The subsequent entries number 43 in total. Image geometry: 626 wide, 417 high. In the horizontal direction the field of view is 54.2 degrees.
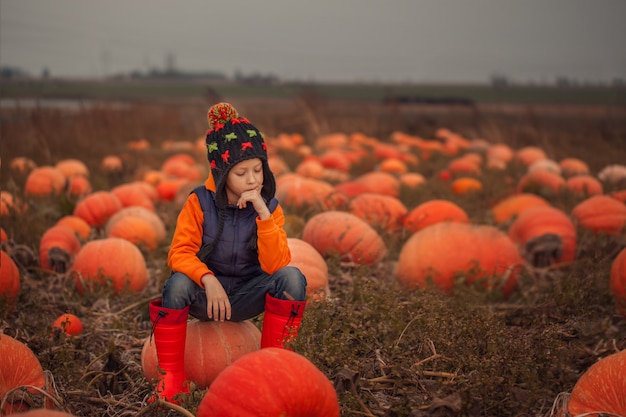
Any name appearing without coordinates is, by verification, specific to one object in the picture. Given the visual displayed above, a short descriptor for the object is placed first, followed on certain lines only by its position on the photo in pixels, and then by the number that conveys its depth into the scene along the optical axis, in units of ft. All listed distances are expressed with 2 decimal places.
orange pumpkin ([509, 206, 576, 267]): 17.98
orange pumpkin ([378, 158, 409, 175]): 33.12
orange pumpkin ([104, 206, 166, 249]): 18.79
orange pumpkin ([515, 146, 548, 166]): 37.87
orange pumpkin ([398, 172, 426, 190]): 26.40
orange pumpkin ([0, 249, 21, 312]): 13.53
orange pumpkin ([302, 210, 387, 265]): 16.19
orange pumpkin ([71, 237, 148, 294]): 15.39
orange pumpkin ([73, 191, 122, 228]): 20.95
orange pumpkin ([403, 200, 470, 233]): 19.26
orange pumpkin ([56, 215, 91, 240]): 19.40
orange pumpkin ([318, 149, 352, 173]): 33.58
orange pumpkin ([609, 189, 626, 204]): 21.88
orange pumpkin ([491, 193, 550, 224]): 22.40
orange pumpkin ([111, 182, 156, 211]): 22.80
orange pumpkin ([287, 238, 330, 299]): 13.43
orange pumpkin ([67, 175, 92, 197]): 24.98
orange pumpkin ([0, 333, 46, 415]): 9.11
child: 9.73
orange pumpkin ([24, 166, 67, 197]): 24.75
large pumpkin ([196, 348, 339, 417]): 7.52
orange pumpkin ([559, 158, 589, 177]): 30.63
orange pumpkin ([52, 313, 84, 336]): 12.84
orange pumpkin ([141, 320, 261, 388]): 10.27
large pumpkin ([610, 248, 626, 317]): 13.72
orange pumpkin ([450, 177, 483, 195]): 27.12
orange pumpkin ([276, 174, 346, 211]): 20.24
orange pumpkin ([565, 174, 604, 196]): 24.99
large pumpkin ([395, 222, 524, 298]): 15.48
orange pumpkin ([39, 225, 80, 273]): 16.70
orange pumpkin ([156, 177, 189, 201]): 25.94
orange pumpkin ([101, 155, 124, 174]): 31.63
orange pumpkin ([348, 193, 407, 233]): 19.30
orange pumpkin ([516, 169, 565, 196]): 25.44
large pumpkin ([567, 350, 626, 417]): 8.73
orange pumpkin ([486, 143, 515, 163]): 39.75
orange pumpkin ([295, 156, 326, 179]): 29.19
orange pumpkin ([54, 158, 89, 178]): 29.01
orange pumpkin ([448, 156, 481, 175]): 32.30
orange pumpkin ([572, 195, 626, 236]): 19.74
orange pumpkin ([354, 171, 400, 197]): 24.67
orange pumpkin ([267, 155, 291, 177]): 28.09
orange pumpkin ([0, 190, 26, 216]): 19.10
